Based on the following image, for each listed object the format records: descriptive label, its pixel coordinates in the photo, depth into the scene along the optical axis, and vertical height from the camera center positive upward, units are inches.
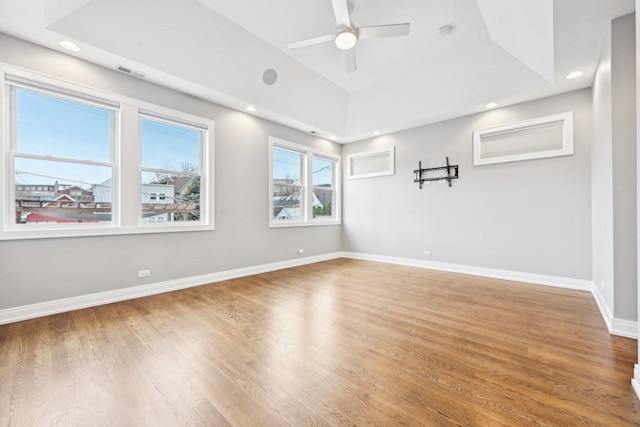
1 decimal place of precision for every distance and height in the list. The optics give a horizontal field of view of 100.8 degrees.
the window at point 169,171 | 149.3 +25.9
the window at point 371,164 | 234.7 +46.4
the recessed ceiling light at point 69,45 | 110.8 +72.7
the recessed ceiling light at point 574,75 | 136.4 +71.4
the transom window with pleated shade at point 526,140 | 157.6 +46.3
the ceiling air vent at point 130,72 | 130.0 +72.3
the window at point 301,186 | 213.9 +24.7
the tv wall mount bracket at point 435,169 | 198.4 +30.3
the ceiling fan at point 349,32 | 110.3 +78.7
